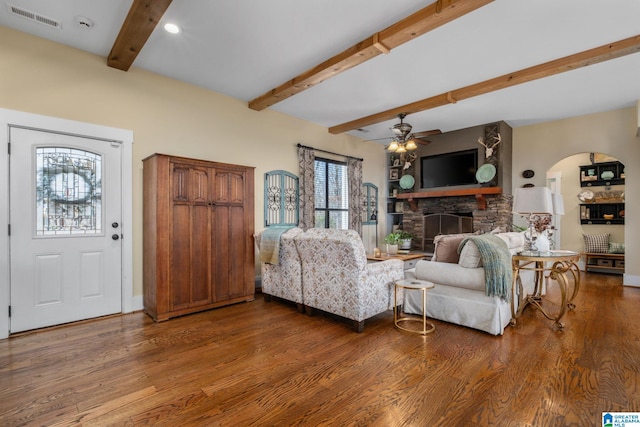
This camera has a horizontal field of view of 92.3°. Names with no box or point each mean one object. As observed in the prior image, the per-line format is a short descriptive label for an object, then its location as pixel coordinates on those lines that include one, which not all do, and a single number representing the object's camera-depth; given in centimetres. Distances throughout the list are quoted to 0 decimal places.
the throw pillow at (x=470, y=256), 313
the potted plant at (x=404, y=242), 628
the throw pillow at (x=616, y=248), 638
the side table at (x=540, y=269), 321
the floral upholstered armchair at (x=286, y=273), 366
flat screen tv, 629
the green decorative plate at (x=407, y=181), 714
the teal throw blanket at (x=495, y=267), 291
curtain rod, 568
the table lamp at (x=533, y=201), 329
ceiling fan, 485
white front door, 307
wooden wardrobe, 345
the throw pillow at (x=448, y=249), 344
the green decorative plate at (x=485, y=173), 588
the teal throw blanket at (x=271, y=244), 380
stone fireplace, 596
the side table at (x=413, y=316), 298
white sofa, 299
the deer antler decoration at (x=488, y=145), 580
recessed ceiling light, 297
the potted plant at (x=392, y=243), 498
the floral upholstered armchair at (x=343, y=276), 305
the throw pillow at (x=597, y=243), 654
